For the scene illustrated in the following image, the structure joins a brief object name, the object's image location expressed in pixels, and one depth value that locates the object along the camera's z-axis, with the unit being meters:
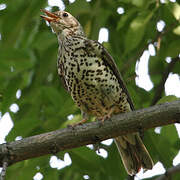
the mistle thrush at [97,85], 8.34
